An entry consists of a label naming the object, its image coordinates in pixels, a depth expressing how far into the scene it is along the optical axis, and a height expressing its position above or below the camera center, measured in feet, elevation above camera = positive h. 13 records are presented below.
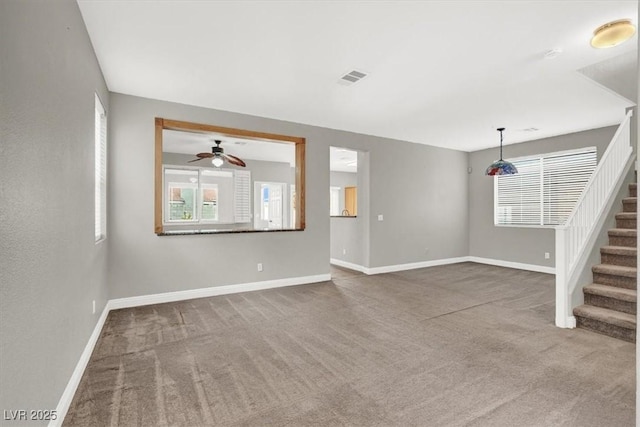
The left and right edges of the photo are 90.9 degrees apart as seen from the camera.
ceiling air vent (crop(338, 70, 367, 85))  11.18 +4.95
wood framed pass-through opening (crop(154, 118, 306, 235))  13.91 +3.52
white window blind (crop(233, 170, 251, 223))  27.99 +1.56
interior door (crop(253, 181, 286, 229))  29.58 +0.63
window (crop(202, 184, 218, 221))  26.91 +0.90
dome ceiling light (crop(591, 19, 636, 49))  8.23 +4.85
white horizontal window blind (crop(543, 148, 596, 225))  19.30 +2.07
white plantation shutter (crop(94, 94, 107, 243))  10.81 +1.49
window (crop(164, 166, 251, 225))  26.02 +1.48
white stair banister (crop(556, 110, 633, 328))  10.90 -0.26
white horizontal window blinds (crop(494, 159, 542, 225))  21.77 +1.24
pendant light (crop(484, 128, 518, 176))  18.74 +2.66
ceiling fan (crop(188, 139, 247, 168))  20.25 +3.67
